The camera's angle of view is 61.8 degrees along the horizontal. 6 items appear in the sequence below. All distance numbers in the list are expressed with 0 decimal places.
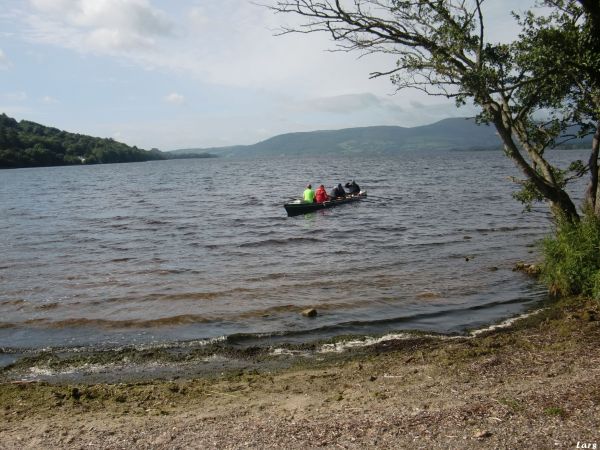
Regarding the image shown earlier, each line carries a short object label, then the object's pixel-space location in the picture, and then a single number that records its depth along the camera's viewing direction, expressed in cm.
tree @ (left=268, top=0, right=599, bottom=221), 973
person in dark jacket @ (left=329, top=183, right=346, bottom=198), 3653
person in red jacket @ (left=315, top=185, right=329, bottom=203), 3431
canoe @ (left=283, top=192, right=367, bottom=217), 3222
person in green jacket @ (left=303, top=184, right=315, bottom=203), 3338
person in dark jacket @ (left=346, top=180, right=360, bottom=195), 3951
